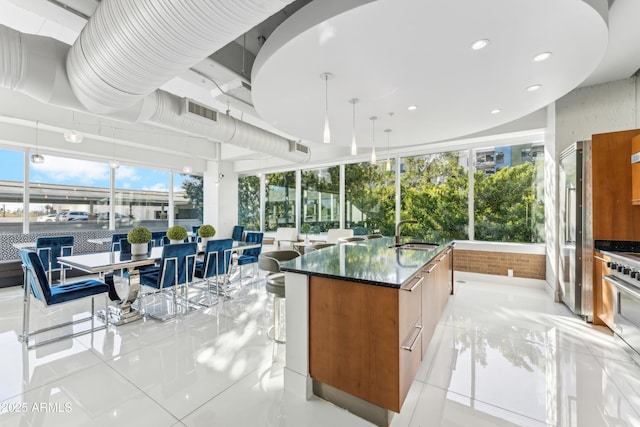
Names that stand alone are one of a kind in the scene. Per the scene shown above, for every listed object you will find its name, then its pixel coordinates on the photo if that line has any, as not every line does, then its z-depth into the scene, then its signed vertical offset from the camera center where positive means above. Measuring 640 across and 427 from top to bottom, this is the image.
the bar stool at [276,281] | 2.51 -0.63
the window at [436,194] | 5.41 +0.46
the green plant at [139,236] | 3.61 -0.28
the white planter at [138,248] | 3.65 -0.45
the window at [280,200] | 7.98 +0.46
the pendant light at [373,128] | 3.62 +1.34
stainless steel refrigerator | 3.20 -0.18
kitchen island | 1.67 -0.79
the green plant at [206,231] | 4.66 -0.28
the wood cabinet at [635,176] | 2.79 +0.43
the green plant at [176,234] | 4.13 -0.29
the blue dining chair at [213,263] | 3.92 -0.72
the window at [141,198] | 6.82 +0.48
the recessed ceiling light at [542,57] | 2.16 +1.31
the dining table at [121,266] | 3.07 -0.59
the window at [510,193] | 4.78 +0.42
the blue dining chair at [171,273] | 3.36 -0.77
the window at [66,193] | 5.61 +0.49
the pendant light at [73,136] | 4.01 +1.19
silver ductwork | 1.65 +1.22
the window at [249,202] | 8.72 +0.45
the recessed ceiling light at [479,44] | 1.98 +1.29
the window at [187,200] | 8.02 +0.49
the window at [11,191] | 5.20 +0.48
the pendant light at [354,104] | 3.05 +1.32
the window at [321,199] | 7.12 +0.47
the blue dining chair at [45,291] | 2.67 -0.82
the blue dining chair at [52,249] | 4.38 -0.58
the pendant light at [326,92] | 2.49 +1.30
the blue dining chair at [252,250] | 5.10 -0.71
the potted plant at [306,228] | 7.64 -0.36
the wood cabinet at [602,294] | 2.86 -0.87
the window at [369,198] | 6.19 +0.42
